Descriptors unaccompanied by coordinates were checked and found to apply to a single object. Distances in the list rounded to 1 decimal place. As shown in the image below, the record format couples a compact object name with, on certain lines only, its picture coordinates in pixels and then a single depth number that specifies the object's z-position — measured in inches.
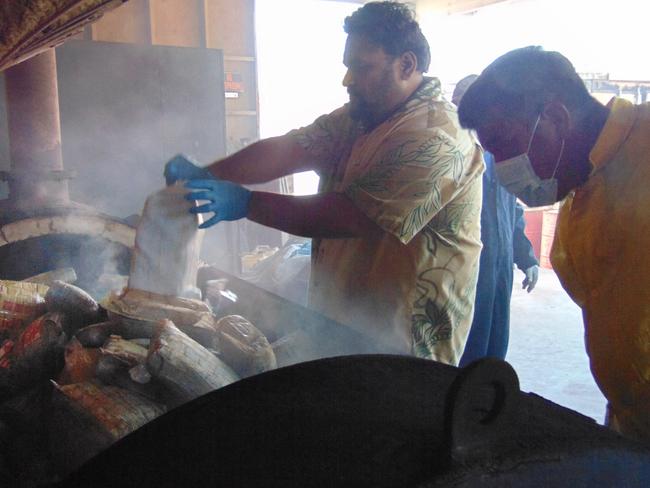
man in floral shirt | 63.2
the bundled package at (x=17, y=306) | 66.8
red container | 291.0
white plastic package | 61.9
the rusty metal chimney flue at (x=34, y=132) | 104.8
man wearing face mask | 49.4
